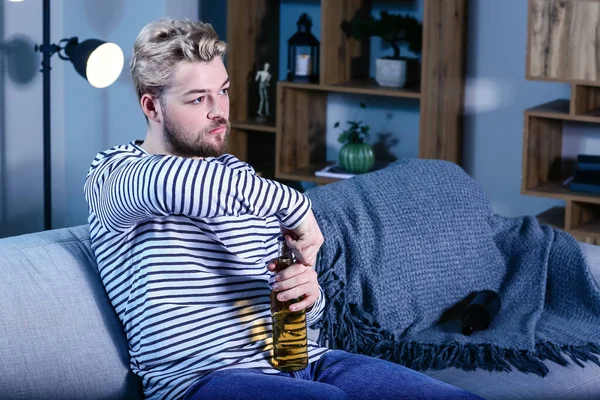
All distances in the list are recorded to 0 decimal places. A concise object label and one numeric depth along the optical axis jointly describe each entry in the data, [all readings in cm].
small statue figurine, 379
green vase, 355
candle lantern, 364
